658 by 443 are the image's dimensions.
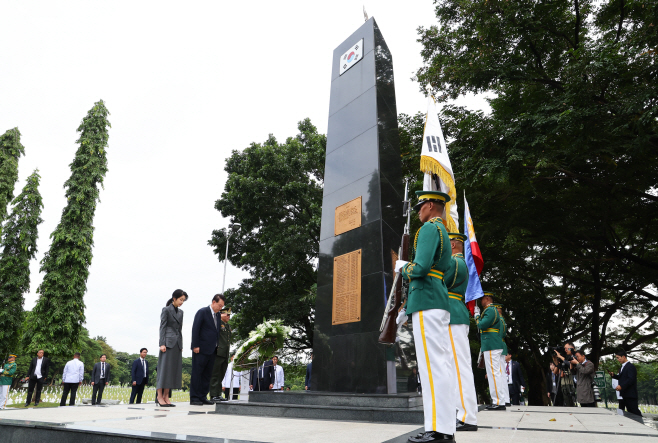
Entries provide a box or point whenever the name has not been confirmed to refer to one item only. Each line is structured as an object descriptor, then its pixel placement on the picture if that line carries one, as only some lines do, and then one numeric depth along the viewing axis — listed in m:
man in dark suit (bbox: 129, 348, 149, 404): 11.85
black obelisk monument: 6.30
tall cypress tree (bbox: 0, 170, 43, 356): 24.44
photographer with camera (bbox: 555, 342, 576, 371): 10.09
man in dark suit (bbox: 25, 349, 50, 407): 12.91
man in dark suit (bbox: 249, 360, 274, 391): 12.59
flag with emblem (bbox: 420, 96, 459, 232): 6.27
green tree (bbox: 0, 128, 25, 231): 24.95
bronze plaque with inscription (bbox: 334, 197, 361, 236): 7.25
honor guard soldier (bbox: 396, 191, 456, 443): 2.94
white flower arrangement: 7.67
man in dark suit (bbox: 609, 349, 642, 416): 8.55
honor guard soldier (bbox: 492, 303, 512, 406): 7.23
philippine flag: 7.71
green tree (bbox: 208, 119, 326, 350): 17.62
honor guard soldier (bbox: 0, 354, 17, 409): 11.55
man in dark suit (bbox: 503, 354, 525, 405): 11.46
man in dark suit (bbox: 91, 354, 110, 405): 12.48
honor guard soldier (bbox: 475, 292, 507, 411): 7.07
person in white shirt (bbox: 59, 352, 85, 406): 12.27
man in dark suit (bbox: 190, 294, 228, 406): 7.08
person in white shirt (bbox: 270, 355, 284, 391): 12.94
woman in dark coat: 6.70
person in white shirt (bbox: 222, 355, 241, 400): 13.95
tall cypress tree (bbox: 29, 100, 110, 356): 21.77
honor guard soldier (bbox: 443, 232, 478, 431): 4.13
